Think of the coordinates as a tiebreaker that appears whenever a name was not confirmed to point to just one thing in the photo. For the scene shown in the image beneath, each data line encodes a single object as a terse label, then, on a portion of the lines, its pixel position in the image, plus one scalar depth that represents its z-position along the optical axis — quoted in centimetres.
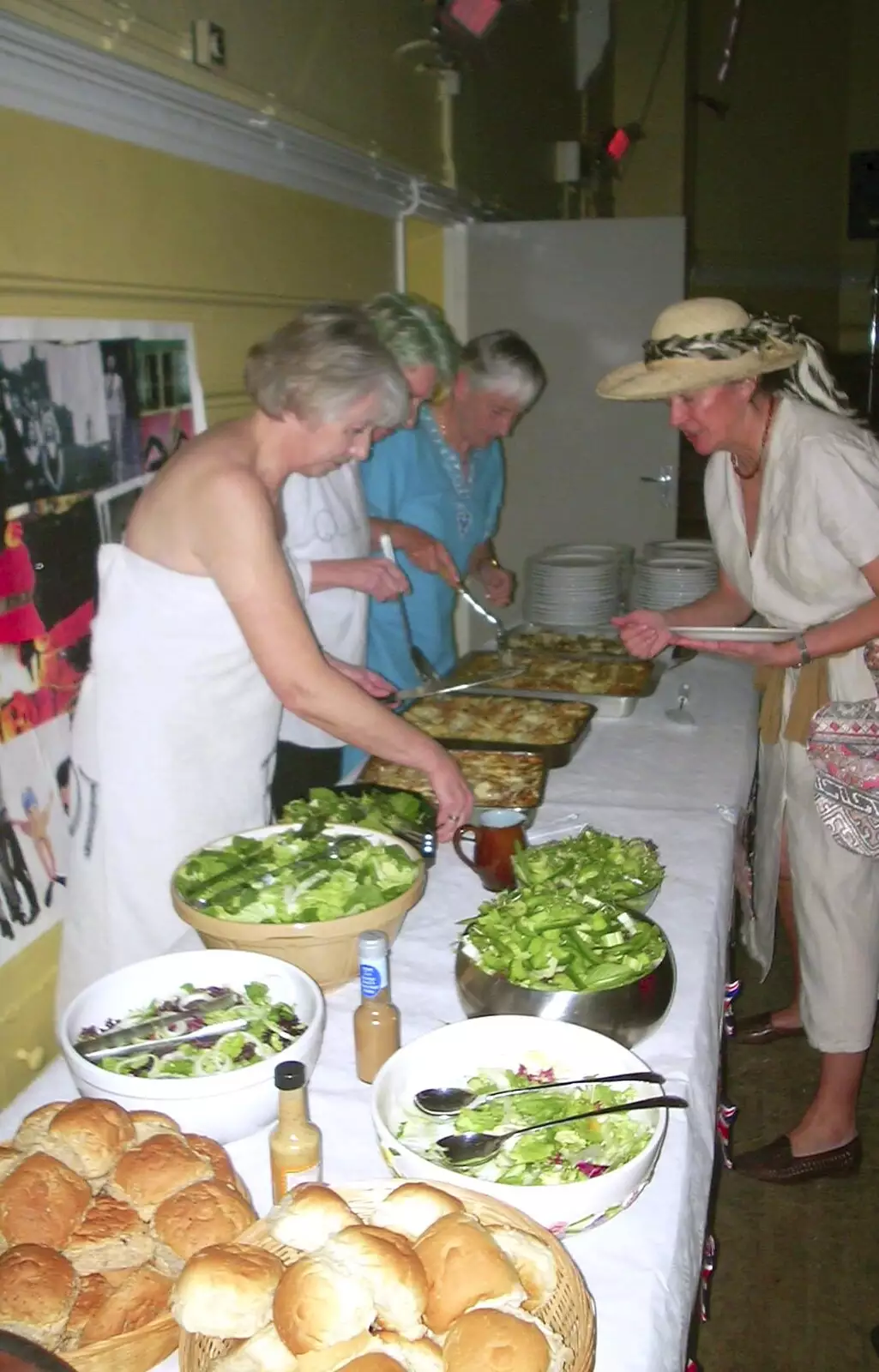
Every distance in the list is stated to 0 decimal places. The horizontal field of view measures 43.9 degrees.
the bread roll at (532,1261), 74
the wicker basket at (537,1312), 71
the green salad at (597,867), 130
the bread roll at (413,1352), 66
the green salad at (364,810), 150
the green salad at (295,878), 124
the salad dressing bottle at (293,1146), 86
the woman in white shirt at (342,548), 209
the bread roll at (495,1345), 65
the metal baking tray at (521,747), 195
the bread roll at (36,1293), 70
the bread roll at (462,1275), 69
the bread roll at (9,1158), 84
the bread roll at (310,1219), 72
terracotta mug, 143
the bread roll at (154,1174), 82
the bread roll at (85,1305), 72
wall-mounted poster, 156
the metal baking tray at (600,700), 234
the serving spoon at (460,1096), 96
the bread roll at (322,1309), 65
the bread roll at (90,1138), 85
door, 412
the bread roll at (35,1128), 88
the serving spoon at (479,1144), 90
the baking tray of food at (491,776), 178
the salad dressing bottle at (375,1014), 106
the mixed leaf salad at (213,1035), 101
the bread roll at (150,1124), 90
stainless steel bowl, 107
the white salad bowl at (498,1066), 87
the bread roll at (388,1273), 67
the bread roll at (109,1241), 77
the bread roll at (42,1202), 77
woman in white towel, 148
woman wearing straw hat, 182
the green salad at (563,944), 110
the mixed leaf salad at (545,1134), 89
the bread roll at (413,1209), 75
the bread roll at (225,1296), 68
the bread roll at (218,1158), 86
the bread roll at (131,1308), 73
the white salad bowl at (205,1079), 96
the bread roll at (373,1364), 64
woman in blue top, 267
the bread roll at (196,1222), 78
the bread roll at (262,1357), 66
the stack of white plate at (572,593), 326
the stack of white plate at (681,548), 351
